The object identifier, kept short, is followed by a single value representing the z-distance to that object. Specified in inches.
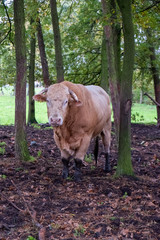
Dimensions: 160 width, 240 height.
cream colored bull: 234.7
